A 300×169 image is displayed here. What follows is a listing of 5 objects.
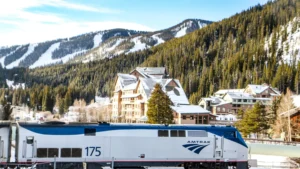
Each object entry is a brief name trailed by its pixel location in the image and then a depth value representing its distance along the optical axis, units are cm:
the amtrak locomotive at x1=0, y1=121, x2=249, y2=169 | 2645
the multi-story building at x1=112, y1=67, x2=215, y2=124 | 8975
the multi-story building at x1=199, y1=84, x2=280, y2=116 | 13112
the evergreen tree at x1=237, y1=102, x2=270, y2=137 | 7356
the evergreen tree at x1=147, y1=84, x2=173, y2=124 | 6675
